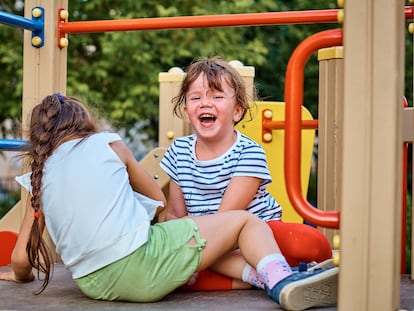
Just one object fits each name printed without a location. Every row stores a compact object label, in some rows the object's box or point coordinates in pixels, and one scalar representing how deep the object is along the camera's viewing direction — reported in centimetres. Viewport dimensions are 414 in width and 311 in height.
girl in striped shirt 247
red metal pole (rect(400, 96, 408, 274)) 273
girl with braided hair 210
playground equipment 168
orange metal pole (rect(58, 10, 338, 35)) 288
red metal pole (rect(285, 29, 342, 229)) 180
